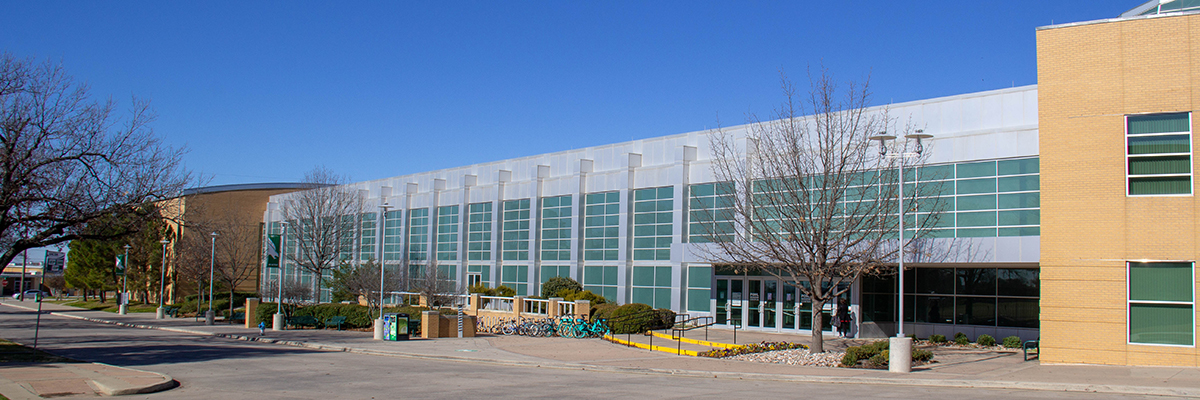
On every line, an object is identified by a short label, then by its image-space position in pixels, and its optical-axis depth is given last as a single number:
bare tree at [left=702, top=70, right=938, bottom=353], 21.83
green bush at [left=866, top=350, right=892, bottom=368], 19.38
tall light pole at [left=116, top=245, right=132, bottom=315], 55.09
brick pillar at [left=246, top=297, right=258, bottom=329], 39.09
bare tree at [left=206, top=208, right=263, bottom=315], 58.07
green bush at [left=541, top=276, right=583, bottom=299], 39.25
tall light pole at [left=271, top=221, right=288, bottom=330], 36.25
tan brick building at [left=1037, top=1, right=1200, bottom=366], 19.11
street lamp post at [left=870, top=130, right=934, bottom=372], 18.36
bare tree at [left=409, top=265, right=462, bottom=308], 38.94
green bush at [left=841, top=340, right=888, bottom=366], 19.72
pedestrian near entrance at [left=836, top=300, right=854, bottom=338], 27.94
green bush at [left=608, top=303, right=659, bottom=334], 30.67
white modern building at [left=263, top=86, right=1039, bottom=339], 26.28
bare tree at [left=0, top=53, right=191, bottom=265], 23.33
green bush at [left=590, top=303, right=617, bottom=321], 31.55
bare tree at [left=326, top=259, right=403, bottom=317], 43.90
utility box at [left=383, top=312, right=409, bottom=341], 29.34
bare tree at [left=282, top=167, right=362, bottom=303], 51.53
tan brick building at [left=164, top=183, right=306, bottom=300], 60.84
